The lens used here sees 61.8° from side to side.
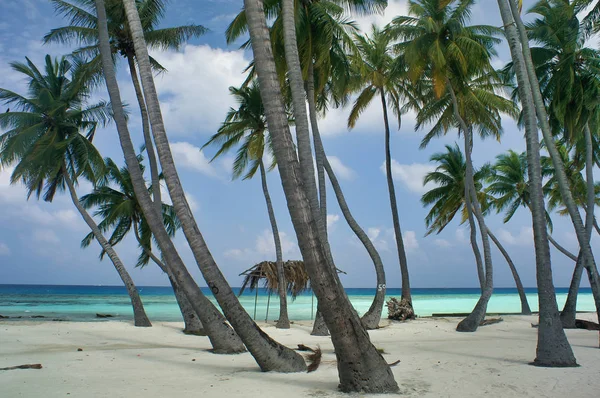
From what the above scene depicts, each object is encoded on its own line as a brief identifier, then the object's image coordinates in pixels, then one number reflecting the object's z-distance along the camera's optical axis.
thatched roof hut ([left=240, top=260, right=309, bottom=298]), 18.55
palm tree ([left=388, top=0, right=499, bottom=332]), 15.79
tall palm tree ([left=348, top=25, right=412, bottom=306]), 18.64
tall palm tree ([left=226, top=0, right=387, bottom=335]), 14.27
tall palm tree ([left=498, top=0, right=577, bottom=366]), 8.20
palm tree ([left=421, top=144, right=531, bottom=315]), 23.98
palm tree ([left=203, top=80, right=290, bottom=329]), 17.47
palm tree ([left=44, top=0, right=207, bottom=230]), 15.26
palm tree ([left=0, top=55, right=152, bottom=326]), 18.86
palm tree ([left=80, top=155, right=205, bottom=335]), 22.39
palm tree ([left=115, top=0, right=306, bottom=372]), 7.65
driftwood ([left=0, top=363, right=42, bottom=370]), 7.86
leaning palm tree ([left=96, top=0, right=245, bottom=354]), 9.77
